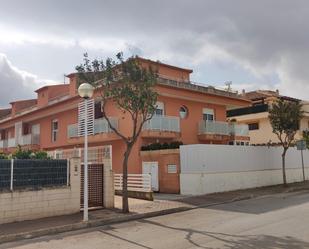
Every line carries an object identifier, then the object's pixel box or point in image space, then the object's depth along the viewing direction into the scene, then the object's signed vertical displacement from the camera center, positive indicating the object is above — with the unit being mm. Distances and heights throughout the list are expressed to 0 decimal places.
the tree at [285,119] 15308 +1892
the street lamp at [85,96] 8163 +1940
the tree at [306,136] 20446 +1102
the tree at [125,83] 9260 +2575
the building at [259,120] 26146 +3293
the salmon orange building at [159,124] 14857 +2217
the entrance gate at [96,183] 9985 -1093
